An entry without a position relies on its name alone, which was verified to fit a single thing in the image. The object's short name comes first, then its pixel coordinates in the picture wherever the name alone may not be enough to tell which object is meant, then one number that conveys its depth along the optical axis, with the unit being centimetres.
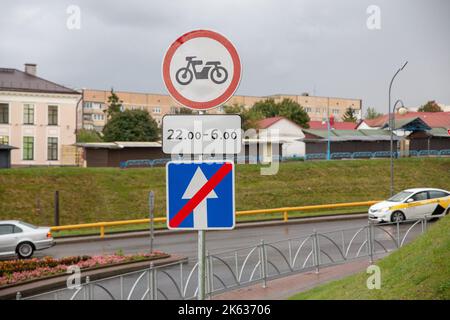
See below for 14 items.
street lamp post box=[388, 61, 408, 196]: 3178
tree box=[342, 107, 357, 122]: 12554
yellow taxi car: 2664
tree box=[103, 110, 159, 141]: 7250
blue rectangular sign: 463
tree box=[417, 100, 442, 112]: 9806
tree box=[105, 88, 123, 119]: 8398
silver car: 2275
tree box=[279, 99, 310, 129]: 9619
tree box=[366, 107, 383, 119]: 13365
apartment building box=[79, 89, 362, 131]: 10956
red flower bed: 1681
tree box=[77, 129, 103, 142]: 7059
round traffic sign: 475
